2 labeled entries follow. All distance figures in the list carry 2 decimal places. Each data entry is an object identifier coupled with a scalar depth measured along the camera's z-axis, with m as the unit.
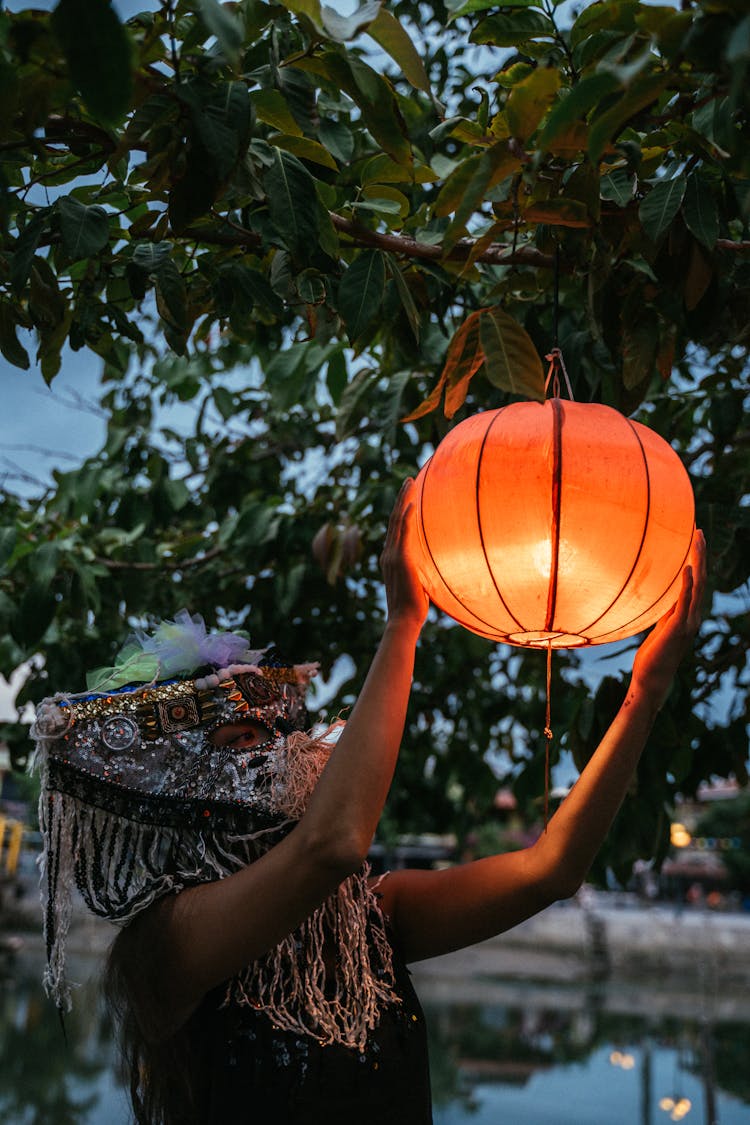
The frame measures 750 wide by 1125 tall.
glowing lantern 1.32
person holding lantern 1.41
